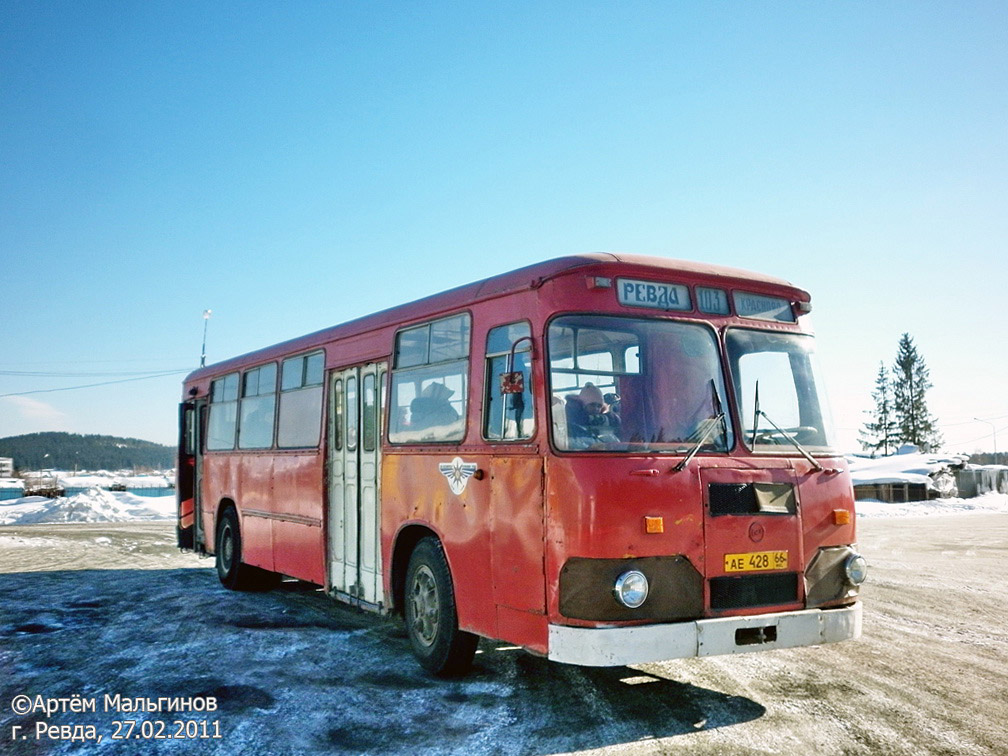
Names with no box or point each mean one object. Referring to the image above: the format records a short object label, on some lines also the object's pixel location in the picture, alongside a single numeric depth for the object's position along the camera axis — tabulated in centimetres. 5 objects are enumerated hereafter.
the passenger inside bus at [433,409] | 748
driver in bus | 589
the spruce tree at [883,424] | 8900
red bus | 572
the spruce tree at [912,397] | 8738
